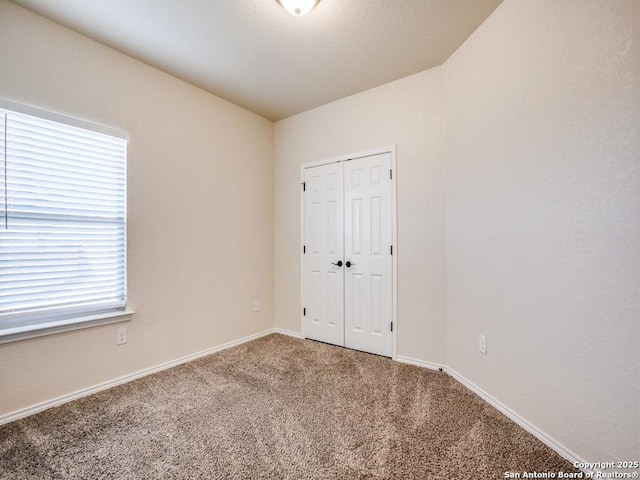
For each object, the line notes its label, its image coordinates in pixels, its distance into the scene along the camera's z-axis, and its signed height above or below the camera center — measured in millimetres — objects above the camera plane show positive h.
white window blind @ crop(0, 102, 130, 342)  1856 +142
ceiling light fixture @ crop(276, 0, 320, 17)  1815 +1561
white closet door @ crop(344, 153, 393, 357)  2859 -119
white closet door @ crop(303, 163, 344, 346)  3199 -121
